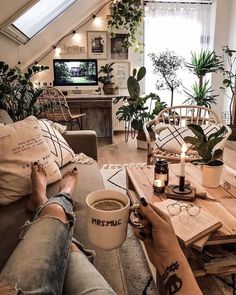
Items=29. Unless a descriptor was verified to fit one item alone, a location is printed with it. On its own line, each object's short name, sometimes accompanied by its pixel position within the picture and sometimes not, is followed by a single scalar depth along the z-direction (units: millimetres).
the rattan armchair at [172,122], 2385
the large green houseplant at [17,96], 2410
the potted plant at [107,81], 4625
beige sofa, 998
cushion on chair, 2484
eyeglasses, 1277
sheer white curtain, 4832
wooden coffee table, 1161
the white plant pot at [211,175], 1547
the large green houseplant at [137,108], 4020
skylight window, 3145
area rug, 1458
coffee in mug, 782
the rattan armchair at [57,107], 4031
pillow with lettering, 1489
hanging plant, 4449
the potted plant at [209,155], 1529
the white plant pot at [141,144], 4145
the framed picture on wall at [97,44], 4879
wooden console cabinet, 4434
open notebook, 1109
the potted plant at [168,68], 4664
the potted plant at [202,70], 4379
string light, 4781
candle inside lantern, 1532
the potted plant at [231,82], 4441
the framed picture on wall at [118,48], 4879
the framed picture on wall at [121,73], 5020
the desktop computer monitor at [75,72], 4629
